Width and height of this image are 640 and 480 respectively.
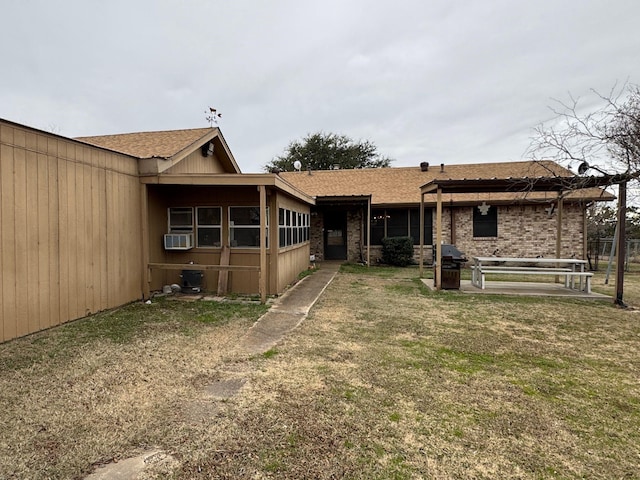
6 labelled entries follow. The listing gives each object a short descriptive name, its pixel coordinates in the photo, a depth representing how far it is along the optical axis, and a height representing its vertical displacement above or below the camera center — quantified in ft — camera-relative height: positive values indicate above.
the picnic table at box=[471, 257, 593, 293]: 26.99 -3.31
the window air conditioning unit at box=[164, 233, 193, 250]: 26.32 -0.81
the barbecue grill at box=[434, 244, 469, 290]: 28.60 -3.75
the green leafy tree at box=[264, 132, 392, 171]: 102.32 +23.67
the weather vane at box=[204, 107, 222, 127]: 33.71 +11.56
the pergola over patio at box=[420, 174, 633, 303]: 23.67 +3.77
